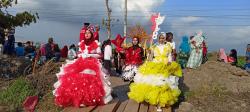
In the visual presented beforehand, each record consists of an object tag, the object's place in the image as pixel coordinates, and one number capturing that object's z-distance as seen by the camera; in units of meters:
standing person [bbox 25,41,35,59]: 9.67
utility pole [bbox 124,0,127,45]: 19.54
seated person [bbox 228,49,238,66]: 10.03
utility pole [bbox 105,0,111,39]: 19.47
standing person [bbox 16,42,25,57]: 9.70
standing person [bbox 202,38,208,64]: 9.20
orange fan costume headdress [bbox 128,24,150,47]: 9.44
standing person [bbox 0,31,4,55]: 7.26
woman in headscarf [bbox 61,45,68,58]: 11.32
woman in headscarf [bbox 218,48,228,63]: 10.03
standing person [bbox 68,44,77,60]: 9.73
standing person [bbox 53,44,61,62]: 9.88
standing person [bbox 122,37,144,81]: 6.70
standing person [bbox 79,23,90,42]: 5.14
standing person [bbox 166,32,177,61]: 5.32
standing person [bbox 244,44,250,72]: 9.68
